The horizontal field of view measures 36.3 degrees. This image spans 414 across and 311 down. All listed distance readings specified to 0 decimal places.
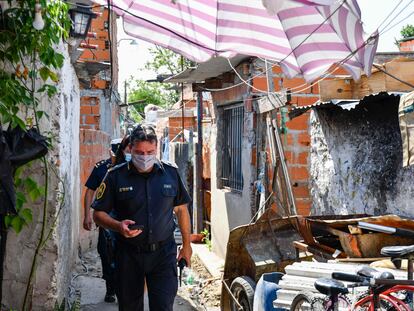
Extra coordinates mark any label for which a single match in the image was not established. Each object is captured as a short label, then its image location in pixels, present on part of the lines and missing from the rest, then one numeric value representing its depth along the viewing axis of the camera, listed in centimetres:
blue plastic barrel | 505
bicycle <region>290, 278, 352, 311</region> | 363
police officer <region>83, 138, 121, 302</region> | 667
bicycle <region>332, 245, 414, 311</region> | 338
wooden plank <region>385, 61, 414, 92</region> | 629
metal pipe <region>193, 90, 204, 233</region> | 1230
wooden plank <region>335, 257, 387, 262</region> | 480
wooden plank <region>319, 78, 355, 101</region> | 680
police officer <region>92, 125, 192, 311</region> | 489
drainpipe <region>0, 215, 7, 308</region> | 500
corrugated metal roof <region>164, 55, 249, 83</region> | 833
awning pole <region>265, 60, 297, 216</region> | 646
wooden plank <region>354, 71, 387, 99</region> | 645
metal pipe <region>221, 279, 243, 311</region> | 602
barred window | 952
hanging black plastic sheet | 441
